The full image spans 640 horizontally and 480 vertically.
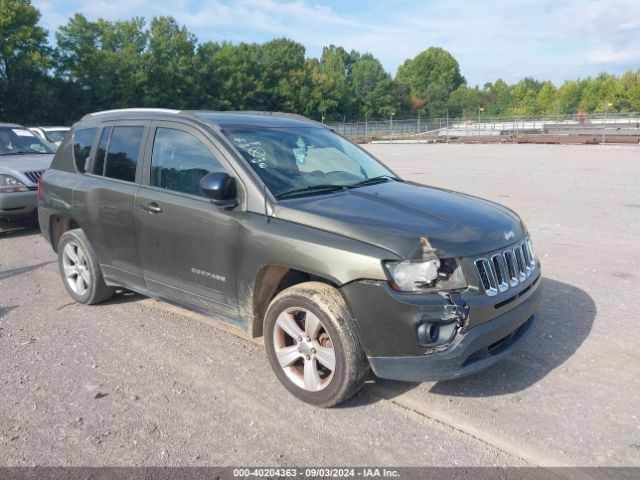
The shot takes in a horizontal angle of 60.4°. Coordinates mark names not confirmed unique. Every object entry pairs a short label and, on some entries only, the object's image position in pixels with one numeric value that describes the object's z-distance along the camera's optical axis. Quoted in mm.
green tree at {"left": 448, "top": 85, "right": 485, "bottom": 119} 110250
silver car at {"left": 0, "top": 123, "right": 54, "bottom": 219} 8734
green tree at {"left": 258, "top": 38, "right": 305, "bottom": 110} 80375
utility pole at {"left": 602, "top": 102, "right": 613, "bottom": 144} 35338
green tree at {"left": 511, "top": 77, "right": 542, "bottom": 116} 95375
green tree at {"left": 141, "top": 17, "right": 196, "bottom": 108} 62969
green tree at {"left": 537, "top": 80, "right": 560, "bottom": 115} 94638
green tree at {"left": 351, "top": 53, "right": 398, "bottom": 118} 99562
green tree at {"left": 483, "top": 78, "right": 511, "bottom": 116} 105219
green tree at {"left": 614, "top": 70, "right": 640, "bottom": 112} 74812
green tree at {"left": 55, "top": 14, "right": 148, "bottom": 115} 58156
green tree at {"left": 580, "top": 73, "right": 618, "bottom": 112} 79500
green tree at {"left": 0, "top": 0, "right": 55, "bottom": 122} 49844
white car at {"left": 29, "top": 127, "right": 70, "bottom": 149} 15580
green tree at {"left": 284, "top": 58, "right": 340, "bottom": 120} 83250
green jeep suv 3236
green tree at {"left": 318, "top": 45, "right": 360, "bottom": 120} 90375
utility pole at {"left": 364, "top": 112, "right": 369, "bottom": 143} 66012
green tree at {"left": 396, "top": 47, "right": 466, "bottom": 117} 137500
